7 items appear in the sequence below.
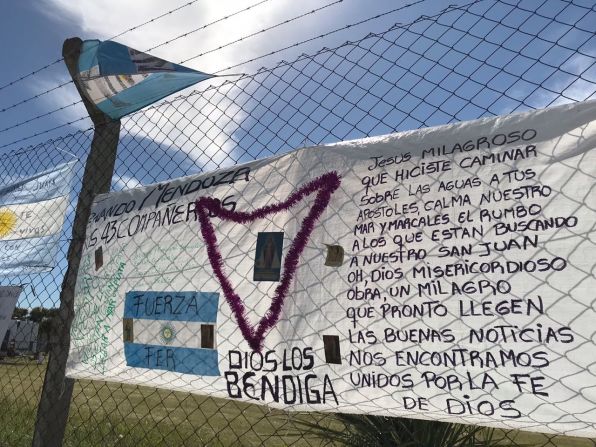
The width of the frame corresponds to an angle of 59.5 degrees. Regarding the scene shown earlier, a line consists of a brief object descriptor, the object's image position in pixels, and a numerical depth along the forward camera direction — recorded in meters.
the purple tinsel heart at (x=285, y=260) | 1.88
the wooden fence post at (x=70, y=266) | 2.53
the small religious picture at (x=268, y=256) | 1.93
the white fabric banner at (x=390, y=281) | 1.42
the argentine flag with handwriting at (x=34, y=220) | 2.99
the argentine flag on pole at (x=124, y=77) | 2.67
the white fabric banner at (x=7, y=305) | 2.95
